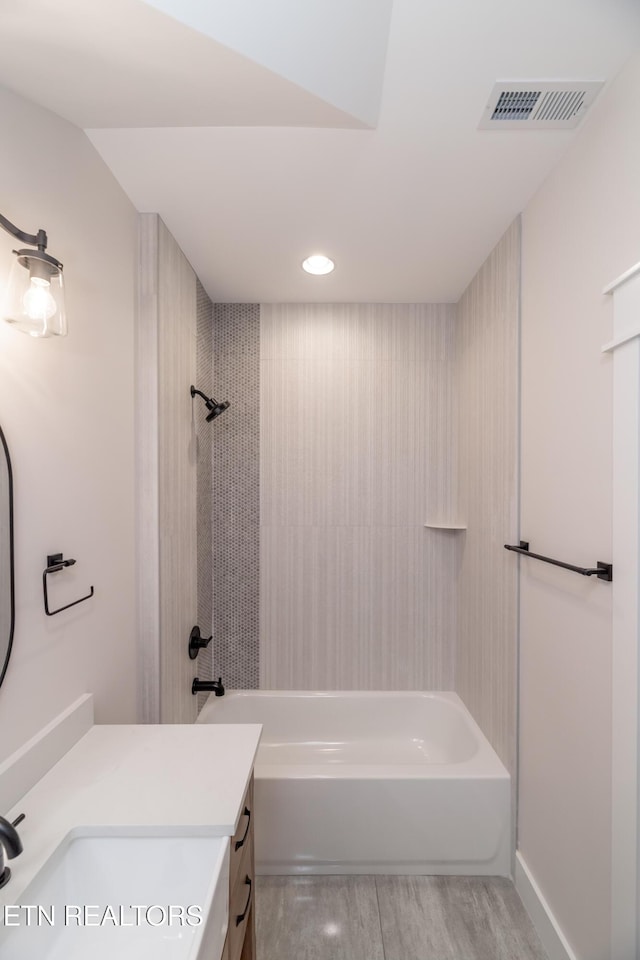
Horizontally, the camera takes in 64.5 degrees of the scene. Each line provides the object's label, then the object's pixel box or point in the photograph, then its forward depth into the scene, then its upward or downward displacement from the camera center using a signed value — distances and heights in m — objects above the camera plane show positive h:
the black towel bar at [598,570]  1.30 -0.25
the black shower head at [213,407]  2.47 +0.33
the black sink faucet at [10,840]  0.81 -0.59
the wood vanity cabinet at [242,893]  1.13 -1.03
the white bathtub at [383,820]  2.00 -1.37
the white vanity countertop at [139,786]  1.02 -0.72
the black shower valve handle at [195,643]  2.34 -0.79
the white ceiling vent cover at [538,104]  1.28 +0.98
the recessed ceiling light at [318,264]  2.27 +0.96
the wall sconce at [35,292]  1.06 +0.39
